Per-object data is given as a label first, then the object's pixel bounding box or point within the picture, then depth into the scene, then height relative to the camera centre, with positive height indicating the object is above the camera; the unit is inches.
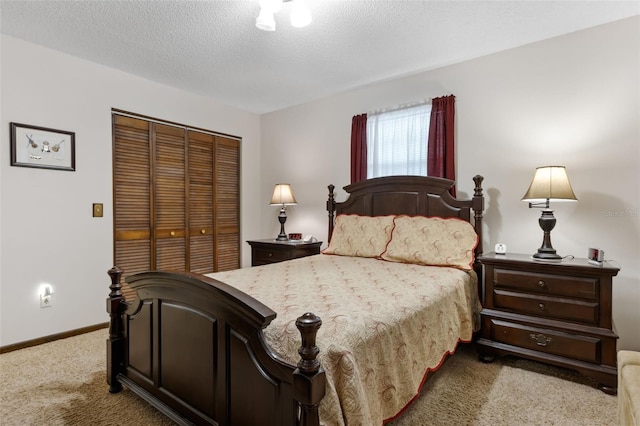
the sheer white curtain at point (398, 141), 130.0 +28.0
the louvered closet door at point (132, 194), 132.6 +5.8
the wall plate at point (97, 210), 124.5 -0.5
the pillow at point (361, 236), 119.0 -9.6
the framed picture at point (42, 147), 106.9 +20.4
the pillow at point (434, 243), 102.8 -10.4
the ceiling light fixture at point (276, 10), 79.1 +47.6
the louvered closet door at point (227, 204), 169.2 +2.7
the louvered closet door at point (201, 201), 157.4 +3.6
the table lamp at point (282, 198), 156.8 +5.3
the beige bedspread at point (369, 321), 46.4 -19.7
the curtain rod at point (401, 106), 129.3 +41.5
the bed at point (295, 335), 46.0 -21.8
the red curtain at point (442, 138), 122.0 +26.5
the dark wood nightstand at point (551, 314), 81.9 -27.5
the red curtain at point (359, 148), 143.5 +26.5
